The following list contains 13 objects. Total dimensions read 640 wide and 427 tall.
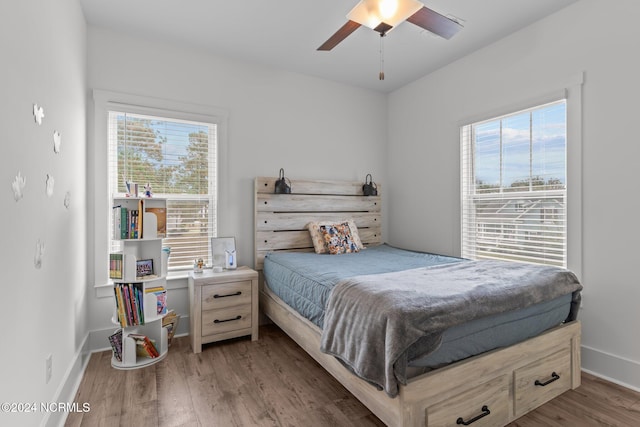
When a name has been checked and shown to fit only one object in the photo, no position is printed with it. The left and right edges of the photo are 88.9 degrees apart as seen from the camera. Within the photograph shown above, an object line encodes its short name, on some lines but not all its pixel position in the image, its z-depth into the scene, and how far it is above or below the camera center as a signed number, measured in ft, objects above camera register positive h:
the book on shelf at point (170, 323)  9.28 -3.22
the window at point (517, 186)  8.63 +0.74
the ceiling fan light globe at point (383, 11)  5.95 +3.77
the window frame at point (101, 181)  9.04 +0.82
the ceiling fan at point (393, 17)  6.00 +3.82
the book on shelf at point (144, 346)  8.34 -3.51
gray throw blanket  4.69 -1.56
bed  4.95 -2.70
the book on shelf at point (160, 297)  8.59 -2.31
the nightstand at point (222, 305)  8.96 -2.70
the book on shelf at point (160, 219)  8.58 -0.21
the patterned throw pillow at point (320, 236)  11.30 -0.88
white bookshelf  8.13 -1.60
